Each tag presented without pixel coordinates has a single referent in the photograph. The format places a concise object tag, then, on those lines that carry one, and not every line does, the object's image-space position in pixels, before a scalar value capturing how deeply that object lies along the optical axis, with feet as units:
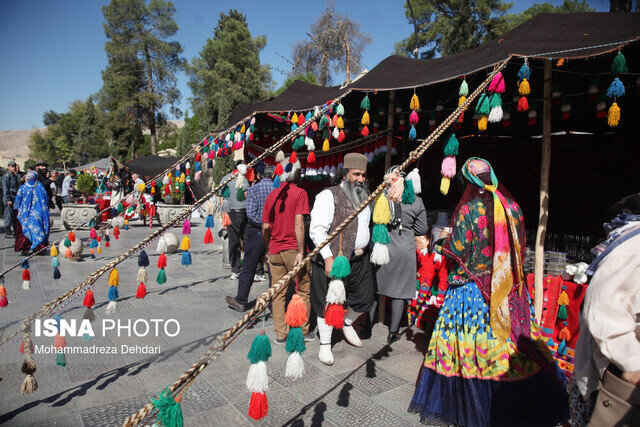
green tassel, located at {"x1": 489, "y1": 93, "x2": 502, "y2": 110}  10.98
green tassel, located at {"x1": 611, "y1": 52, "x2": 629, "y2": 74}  10.21
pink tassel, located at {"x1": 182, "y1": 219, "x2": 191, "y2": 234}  18.18
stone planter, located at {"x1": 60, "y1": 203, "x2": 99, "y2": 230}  37.24
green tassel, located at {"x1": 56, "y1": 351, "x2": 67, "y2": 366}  9.67
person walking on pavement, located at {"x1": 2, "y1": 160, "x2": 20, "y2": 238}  29.37
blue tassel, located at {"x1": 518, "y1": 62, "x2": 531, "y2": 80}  11.17
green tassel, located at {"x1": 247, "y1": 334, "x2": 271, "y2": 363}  6.07
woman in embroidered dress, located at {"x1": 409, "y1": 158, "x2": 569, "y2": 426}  8.70
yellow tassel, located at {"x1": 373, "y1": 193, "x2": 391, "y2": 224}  8.11
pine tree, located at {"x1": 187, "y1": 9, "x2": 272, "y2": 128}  93.50
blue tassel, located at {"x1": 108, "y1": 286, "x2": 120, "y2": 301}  12.01
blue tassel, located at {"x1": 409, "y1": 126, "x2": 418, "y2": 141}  15.29
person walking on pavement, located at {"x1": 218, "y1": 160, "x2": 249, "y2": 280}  20.55
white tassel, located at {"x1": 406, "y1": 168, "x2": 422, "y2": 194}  10.28
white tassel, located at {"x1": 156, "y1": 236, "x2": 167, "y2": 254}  16.87
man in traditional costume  11.78
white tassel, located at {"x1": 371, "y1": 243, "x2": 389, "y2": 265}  8.96
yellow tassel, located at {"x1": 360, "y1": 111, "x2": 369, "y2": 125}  16.17
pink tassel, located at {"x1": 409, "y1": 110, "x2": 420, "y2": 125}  14.61
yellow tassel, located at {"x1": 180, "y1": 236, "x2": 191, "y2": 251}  16.63
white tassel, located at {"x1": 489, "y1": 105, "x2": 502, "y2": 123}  10.81
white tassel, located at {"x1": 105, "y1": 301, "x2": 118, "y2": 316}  13.42
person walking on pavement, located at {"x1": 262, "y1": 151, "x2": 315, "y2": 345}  13.39
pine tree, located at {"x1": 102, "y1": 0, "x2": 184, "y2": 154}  106.22
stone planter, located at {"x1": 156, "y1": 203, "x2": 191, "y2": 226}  45.44
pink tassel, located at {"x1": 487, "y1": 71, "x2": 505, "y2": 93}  10.94
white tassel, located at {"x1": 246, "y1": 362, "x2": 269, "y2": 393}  6.00
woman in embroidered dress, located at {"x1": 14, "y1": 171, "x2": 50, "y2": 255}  25.66
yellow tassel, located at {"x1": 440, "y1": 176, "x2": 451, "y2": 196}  9.84
